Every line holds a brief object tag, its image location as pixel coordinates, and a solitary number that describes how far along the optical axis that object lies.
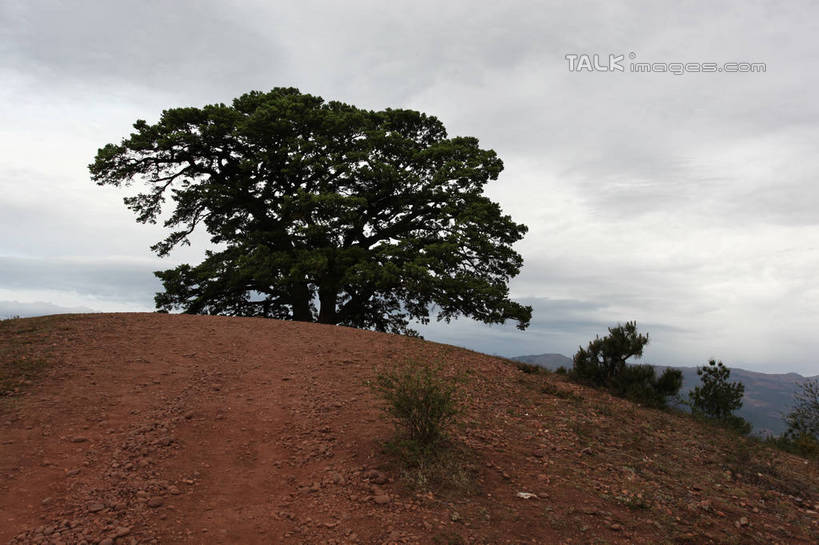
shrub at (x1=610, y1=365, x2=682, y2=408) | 11.66
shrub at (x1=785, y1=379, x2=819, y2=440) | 14.32
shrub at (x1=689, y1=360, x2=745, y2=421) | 12.27
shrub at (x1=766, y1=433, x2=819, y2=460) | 9.98
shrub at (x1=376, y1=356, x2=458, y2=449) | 6.38
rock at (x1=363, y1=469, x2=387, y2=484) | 5.68
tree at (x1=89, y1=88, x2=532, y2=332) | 17.30
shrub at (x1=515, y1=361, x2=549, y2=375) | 11.76
